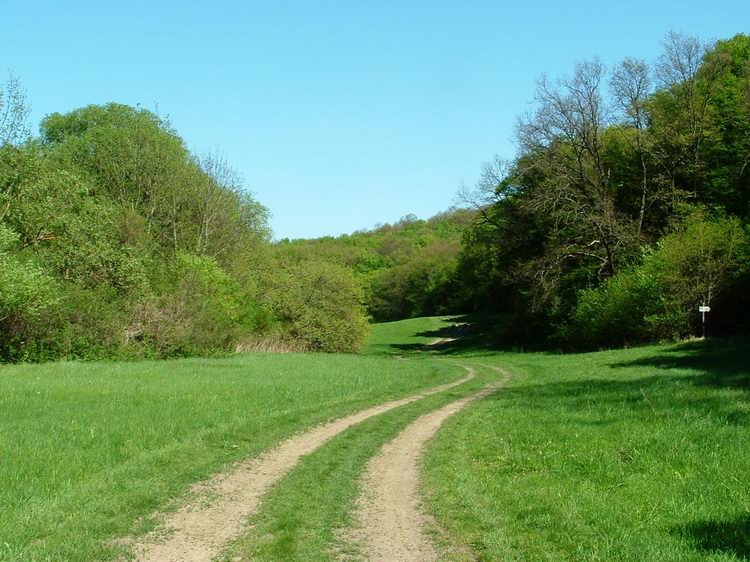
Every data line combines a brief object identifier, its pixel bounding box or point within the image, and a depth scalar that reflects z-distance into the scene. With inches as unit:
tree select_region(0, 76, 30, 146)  1435.8
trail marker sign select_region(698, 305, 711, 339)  1421.0
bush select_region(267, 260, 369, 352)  2271.2
